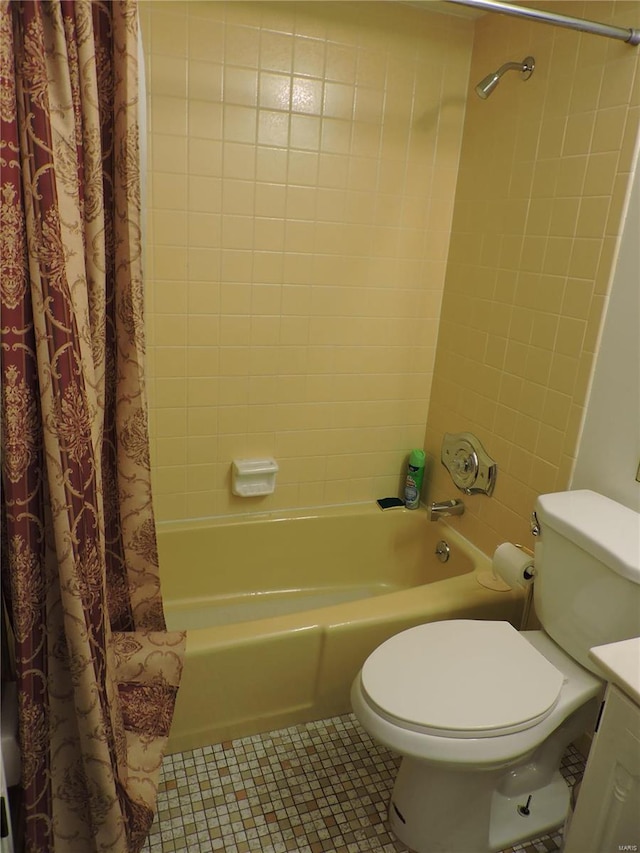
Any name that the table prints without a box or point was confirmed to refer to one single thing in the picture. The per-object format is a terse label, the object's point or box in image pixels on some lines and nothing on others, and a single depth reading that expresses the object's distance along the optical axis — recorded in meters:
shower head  1.66
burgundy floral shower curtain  0.98
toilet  1.29
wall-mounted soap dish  2.20
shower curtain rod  1.32
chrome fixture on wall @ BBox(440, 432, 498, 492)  2.07
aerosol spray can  2.40
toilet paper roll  1.70
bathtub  1.69
